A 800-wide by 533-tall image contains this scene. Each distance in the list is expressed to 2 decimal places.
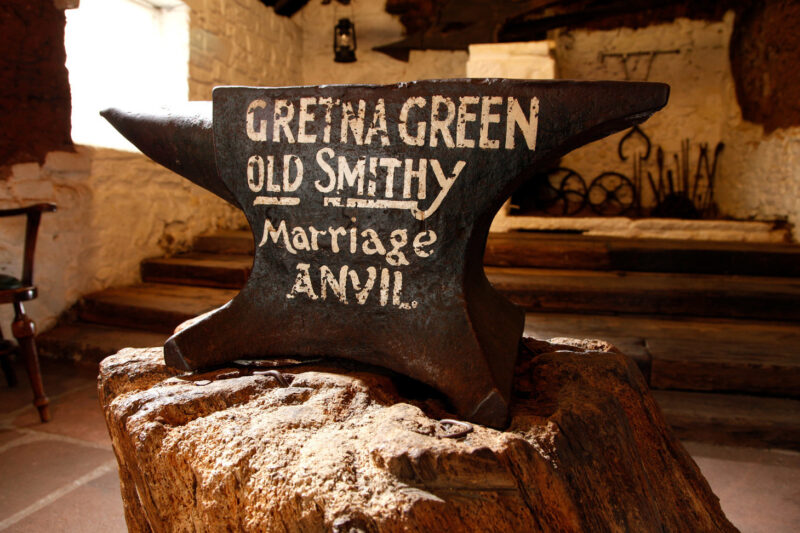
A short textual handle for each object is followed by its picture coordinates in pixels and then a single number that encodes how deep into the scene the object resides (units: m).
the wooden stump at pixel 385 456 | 0.70
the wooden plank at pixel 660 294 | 2.67
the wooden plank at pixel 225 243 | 3.79
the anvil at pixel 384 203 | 0.92
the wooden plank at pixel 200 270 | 3.27
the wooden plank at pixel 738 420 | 1.96
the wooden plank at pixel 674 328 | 2.38
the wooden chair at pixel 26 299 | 2.05
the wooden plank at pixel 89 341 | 2.66
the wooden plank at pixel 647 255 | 3.08
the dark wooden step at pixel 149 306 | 2.81
